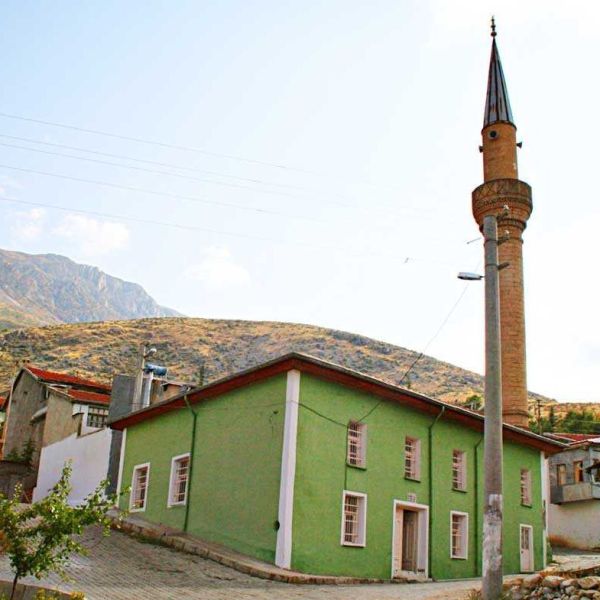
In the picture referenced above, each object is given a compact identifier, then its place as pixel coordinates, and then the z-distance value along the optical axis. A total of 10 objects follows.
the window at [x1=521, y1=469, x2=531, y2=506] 24.40
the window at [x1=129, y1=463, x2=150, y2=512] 22.70
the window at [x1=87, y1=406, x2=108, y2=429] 31.41
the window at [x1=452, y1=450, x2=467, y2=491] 22.00
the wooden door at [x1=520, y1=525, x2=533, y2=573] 23.64
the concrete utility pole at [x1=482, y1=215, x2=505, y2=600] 11.90
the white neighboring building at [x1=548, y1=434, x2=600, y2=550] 40.19
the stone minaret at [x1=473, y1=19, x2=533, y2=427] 31.94
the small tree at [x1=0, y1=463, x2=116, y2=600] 10.64
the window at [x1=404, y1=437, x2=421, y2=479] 20.56
